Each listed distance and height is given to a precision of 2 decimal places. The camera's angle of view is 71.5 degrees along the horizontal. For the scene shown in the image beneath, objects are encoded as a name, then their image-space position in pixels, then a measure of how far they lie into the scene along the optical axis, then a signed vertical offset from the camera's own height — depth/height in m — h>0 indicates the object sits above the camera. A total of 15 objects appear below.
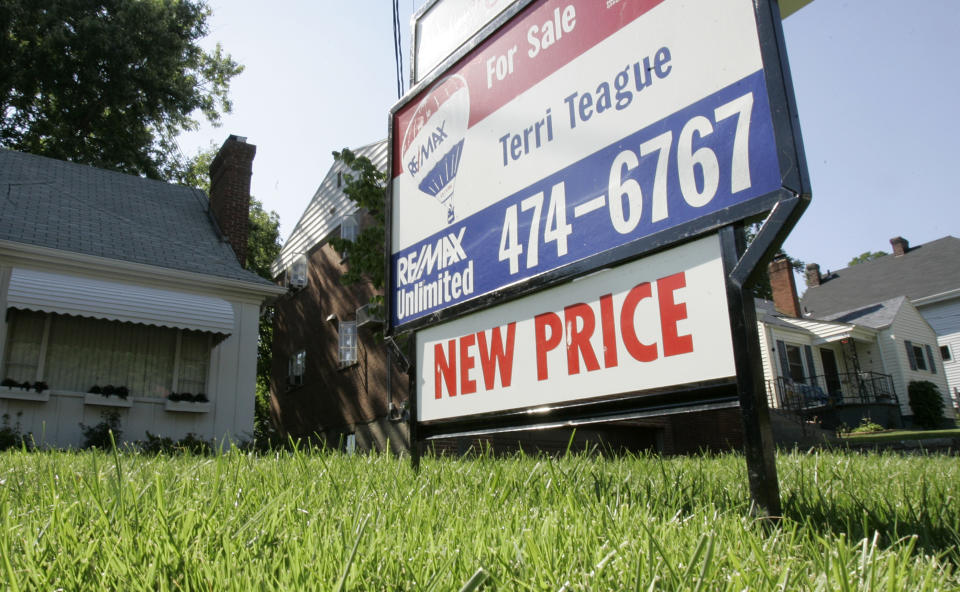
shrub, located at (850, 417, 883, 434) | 23.64 +0.17
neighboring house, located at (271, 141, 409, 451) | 17.91 +3.37
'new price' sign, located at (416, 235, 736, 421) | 2.48 +0.46
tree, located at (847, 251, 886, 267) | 65.29 +17.25
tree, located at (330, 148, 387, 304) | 12.88 +4.21
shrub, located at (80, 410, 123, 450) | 12.23 +0.59
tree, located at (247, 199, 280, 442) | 31.16 +9.21
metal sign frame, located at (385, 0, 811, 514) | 2.25 +0.63
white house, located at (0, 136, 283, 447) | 12.16 +2.88
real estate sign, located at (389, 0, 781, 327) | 2.54 +1.39
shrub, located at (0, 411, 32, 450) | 11.00 +0.57
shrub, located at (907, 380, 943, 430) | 28.20 +1.09
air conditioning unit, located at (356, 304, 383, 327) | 13.08 +3.20
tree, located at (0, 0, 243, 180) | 22.12 +13.21
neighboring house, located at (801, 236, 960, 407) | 34.91 +8.03
